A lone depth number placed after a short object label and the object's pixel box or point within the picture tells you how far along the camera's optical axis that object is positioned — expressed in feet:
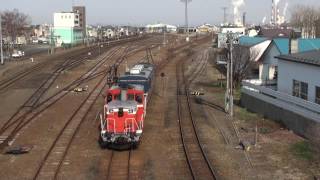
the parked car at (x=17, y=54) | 283.38
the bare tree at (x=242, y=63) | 159.54
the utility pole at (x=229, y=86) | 107.19
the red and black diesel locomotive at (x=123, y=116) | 77.46
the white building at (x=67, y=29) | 460.55
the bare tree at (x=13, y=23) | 426.88
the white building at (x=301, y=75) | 94.99
